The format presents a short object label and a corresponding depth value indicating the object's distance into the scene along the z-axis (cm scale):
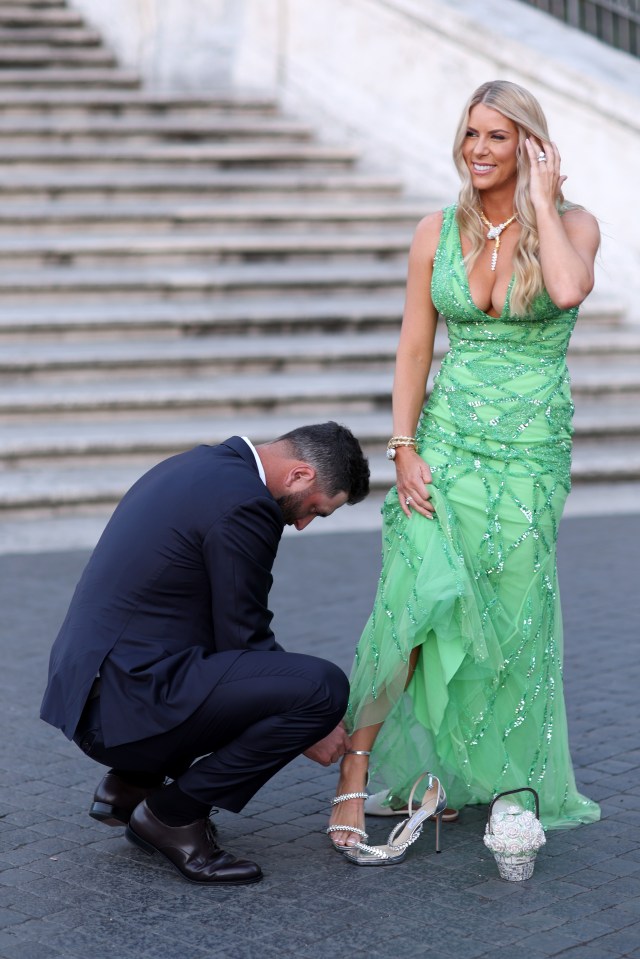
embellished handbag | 715
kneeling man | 705
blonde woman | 750
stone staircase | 1766
